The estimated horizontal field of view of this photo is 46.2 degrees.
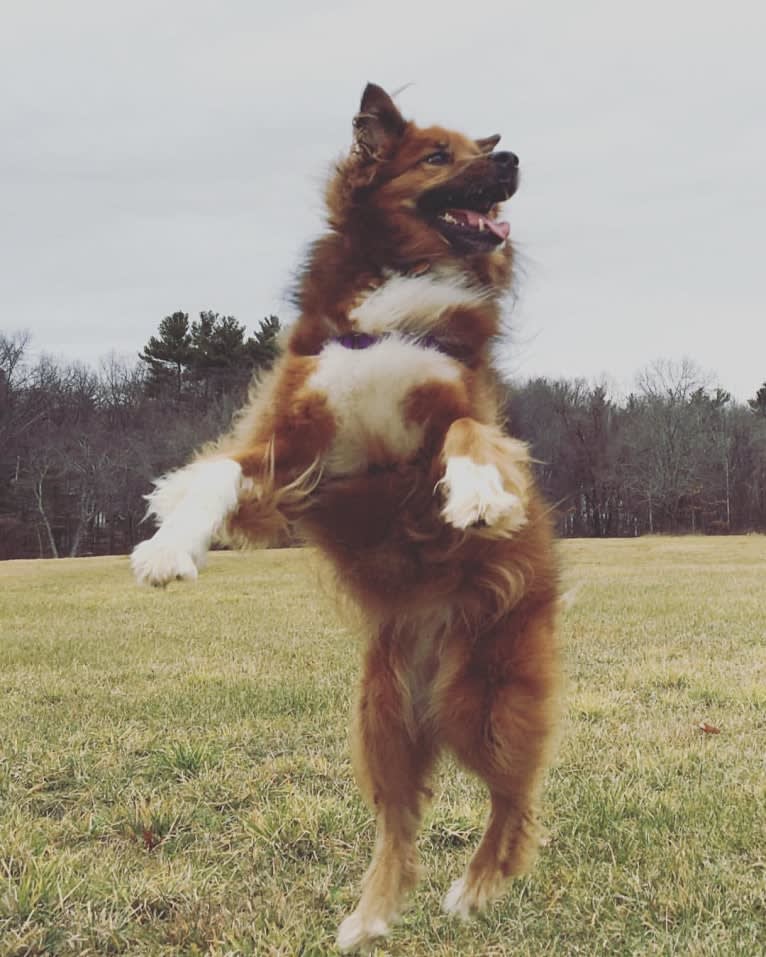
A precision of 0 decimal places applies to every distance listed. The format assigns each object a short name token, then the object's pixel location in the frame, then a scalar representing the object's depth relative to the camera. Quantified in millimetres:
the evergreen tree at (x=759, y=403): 57281
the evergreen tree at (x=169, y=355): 34625
